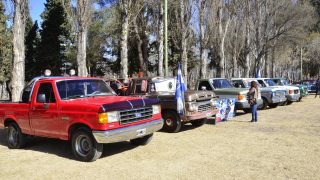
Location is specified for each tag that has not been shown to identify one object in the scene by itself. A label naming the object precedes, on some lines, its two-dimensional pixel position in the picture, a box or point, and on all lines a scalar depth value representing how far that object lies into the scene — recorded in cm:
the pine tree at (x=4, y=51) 2426
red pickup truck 547
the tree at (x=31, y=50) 3059
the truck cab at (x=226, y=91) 1082
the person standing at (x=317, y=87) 2072
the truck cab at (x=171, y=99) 798
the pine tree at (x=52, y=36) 3023
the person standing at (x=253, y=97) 983
